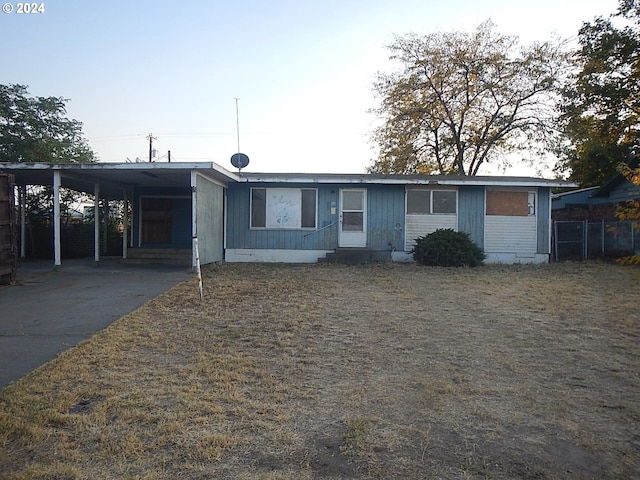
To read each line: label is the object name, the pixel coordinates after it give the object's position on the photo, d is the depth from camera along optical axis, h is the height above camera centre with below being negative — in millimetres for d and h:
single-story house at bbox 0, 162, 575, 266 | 15023 +501
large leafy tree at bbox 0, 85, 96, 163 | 20781 +4473
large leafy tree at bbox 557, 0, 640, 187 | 20766 +6006
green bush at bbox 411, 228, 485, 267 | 13923 -577
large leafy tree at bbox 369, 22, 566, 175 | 24484 +6785
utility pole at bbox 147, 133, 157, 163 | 34544 +6465
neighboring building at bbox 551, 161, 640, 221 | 17731 +1203
